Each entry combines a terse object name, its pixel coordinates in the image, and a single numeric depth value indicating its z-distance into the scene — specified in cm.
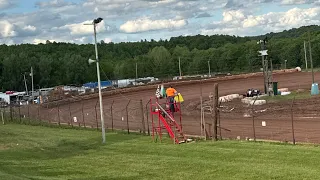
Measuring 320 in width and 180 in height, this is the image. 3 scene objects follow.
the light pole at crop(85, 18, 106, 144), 2795
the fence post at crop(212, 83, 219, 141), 2626
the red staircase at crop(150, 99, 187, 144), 2686
